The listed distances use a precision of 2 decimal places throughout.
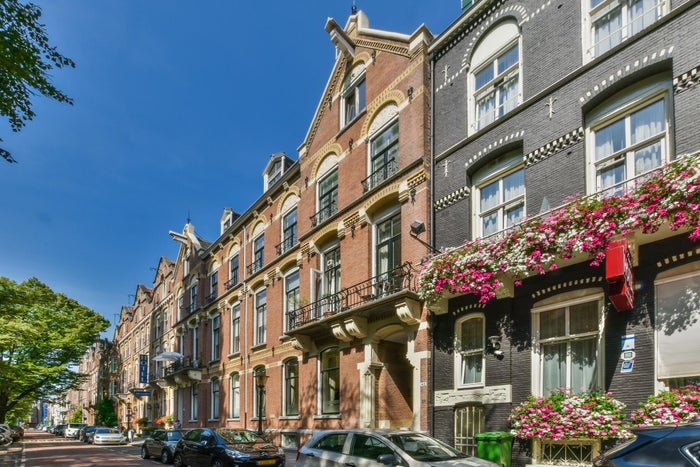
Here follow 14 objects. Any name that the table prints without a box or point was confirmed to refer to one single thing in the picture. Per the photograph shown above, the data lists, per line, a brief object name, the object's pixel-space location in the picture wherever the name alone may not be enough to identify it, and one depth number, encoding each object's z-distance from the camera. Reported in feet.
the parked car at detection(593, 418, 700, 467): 15.72
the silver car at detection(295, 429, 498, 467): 29.07
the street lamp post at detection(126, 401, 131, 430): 158.47
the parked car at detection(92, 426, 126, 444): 110.42
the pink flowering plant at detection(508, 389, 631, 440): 31.42
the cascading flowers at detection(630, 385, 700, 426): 27.43
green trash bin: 36.73
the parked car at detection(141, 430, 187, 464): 65.51
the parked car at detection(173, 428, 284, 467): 45.24
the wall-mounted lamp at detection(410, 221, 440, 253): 49.08
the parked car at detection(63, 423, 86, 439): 152.26
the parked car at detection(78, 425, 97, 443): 126.04
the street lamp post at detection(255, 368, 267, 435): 65.68
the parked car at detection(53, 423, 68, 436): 178.60
